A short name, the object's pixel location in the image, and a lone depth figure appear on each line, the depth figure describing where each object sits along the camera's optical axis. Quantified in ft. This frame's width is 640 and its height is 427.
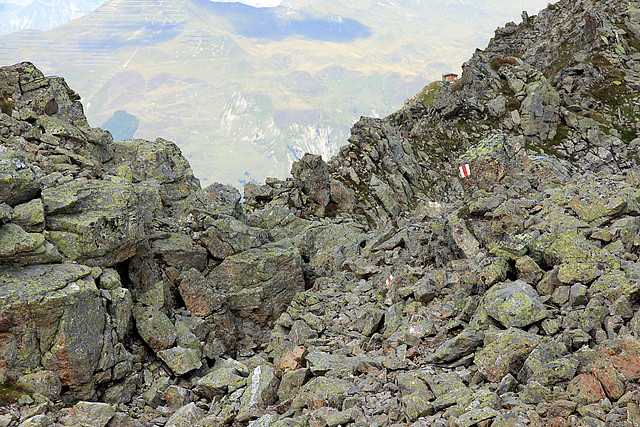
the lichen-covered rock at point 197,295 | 90.27
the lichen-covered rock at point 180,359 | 73.67
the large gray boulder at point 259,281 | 97.85
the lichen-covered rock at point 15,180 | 69.05
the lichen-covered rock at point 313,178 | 160.25
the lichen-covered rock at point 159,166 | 114.83
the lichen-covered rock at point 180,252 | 93.91
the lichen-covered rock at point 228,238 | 102.36
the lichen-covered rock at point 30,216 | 68.98
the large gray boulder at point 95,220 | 72.90
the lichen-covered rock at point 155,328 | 75.97
